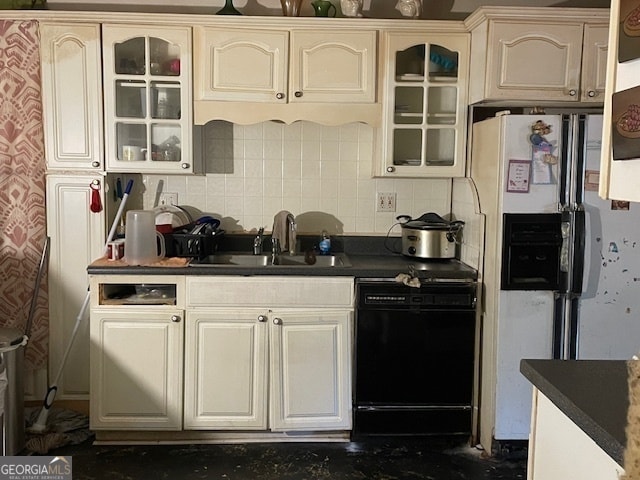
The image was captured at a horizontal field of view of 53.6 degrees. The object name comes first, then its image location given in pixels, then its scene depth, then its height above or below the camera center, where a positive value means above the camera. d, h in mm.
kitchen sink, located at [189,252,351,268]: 3359 -386
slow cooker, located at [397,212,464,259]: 3248 -247
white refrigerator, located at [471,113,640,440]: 2768 -302
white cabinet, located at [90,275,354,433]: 2947 -782
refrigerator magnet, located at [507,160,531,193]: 2773 +71
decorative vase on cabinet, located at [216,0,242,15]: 3209 +899
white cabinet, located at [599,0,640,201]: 1094 +150
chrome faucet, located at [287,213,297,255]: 3377 -239
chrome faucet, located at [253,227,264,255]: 3418 -298
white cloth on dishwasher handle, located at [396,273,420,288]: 2936 -416
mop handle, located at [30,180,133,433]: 3064 -922
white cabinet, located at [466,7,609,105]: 2879 +635
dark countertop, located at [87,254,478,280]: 2936 -386
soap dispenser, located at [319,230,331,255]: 3479 -310
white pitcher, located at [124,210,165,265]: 3014 -254
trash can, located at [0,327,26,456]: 2750 -924
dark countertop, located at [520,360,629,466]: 1104 -405
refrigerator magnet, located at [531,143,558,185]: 2768 +146
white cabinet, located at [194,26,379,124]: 3105 +567
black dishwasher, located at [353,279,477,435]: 2971 -788
